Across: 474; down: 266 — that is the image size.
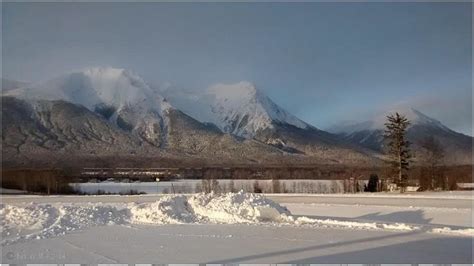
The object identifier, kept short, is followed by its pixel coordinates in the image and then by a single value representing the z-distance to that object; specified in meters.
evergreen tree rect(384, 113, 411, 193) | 49.31
